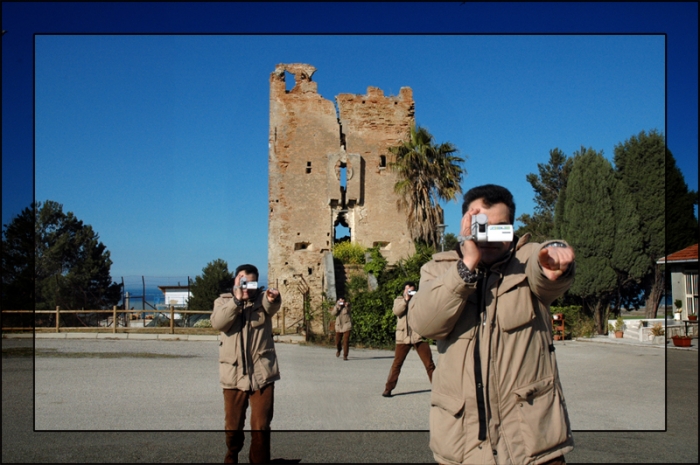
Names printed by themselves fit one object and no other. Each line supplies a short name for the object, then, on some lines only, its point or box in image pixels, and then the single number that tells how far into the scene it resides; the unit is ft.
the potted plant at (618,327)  67.31
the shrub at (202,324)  59.57
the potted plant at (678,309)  70.59
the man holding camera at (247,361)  17.17
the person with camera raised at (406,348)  30.42
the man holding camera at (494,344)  8.59
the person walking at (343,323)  48.98
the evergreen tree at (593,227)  83.97
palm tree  85.30
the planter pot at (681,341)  55.67
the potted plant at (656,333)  59.82
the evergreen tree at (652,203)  84.07
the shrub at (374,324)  64.49
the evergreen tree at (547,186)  133.80
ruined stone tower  96.53
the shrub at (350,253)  86.63
